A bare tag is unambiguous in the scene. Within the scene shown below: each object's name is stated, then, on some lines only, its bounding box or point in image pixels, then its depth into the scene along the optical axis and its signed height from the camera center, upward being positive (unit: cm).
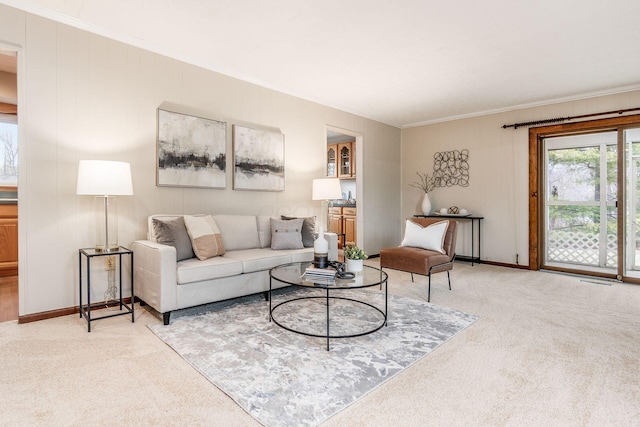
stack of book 256 -47
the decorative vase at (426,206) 595 +11
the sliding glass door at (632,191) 438 +27
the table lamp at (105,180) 266 +25
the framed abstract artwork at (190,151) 347 +65
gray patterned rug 174 -92
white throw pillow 387 -28
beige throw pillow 311 -23
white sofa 272 -49
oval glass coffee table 239 -50
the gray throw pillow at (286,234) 373 -24
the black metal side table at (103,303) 266 -78
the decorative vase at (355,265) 277 -43
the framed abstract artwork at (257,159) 407 +66
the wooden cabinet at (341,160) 712 +111
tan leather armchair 358 -50
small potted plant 277 -38
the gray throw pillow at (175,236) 300 -21
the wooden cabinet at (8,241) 429 -36
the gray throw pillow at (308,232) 396 -23
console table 552 -30
